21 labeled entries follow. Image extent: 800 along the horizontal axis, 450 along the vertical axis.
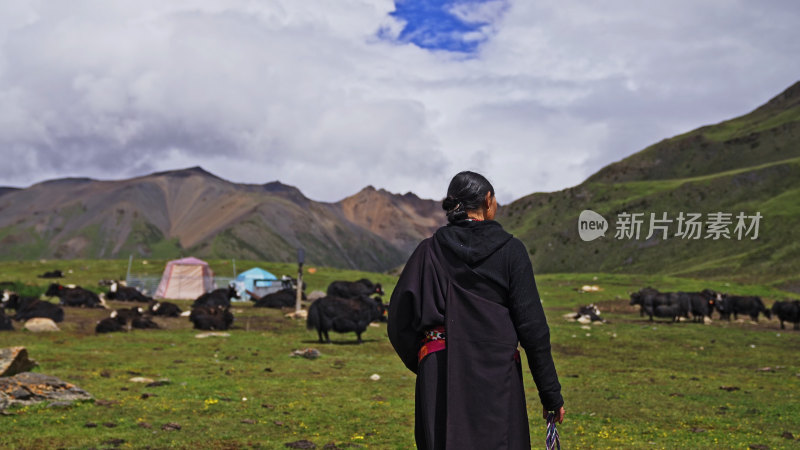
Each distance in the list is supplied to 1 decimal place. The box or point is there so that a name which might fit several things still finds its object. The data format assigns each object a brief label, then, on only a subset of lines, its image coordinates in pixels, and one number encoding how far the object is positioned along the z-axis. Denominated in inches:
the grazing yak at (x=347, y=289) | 1739.7
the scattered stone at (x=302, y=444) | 400.7
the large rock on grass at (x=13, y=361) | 565.9
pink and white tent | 2142.0
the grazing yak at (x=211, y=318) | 1258.0
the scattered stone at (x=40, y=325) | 1101.7
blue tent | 2171.5
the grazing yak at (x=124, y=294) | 1918.1
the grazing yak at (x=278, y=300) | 1788.9
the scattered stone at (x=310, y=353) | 863.1
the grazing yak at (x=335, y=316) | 1052.5
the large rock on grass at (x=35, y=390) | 490.6
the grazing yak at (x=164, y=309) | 1452.6
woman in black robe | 202.7
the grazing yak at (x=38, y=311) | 1206.3
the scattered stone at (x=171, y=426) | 440.5
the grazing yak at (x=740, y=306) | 1576.0
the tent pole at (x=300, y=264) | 1475.1
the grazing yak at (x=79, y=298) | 1592.0
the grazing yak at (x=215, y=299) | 1662.2
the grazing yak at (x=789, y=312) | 1419.8
